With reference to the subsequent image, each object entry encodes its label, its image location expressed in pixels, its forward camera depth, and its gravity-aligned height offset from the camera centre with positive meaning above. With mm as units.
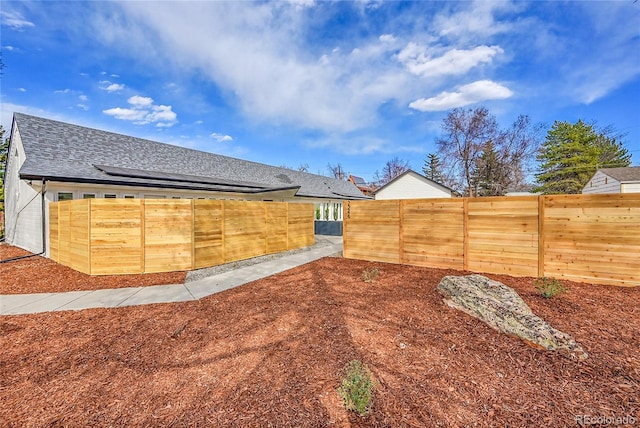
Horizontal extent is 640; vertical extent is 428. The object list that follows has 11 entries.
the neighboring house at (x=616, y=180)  17984 +2592
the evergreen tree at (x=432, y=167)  47469 +9194
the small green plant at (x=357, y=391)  2159 -1645
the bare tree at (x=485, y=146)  26094 +7374
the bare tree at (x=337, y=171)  56406 +9761
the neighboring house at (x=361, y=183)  51944 +6776
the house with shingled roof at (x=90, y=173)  8930 +1758
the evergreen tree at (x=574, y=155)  26359 +6593
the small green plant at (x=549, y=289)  4547 -1454
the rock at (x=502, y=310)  3066 -1522
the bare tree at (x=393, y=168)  50062 +9334
